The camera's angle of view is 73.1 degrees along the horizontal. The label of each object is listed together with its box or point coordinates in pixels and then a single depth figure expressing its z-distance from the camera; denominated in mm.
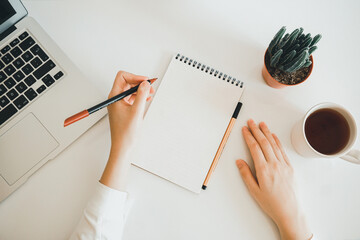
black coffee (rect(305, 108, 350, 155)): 564
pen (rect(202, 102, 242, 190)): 610
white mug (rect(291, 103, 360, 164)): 536
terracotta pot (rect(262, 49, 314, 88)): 604
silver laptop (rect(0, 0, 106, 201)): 583
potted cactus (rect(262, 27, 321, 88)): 535
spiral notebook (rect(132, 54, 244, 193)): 614
